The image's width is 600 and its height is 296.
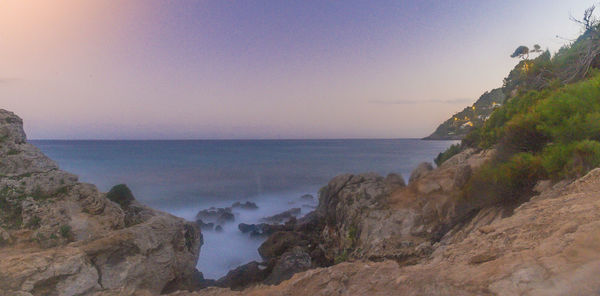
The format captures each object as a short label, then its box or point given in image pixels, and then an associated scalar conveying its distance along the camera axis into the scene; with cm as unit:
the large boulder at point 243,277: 1168
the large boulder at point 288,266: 1132
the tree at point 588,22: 990
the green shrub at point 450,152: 2156
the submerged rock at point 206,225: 2228
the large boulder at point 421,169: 1669
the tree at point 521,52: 2258
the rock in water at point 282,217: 2480
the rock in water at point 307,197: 3362
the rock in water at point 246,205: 2957
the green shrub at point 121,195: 1018
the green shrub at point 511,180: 748
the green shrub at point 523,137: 878
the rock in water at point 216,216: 2416
